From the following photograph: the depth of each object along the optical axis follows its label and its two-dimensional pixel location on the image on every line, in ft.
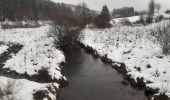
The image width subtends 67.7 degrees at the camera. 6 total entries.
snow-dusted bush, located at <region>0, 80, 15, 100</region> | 19.34
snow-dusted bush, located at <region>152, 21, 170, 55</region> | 33.69
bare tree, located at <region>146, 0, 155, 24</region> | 145.47
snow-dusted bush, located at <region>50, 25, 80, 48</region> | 51.00
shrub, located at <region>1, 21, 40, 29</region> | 86.55
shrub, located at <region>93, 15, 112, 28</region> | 102.71
